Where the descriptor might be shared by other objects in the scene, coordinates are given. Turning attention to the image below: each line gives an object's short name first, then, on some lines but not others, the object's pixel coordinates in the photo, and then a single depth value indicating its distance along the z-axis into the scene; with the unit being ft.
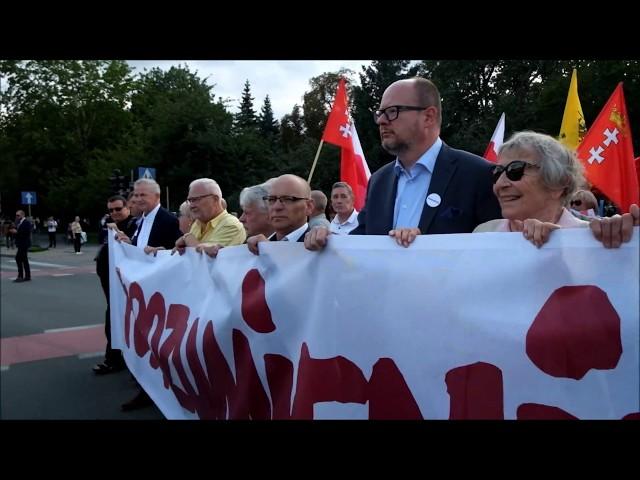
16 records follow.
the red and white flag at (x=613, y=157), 17.85
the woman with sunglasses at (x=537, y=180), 6.47
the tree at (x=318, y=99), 158.93
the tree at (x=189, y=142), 103.64
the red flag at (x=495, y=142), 24.32
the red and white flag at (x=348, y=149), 22.94
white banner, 5.30
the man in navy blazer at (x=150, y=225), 14.55
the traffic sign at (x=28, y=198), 71.00
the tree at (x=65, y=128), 112.88
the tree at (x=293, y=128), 169.78
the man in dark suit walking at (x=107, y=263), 17.44
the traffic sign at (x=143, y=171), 43.35
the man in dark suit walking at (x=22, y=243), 44.55
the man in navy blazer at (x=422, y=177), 8.00
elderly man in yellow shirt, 12.59
